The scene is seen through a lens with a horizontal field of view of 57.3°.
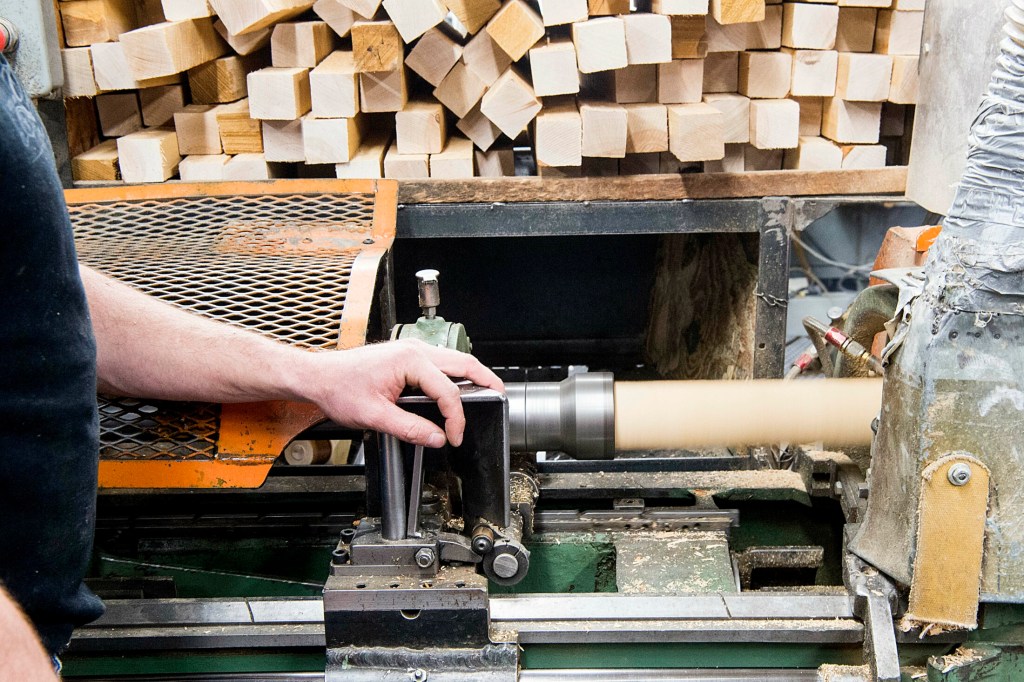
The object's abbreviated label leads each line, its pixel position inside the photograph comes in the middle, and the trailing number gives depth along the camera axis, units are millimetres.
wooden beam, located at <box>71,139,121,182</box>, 2217
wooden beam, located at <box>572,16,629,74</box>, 1973
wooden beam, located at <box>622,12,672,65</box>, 1994
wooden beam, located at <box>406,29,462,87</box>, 2105
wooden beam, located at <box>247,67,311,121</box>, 2084
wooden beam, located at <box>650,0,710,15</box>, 1978
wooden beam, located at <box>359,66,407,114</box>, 2123
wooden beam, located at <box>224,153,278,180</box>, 2203
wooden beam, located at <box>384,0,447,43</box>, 1992
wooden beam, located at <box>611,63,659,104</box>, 2145
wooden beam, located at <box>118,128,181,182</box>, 2186
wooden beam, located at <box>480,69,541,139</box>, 2084
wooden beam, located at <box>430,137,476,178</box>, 2174
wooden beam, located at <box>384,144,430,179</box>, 2166
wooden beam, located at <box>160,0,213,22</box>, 2064
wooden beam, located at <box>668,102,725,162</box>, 2076
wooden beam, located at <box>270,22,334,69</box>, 2111
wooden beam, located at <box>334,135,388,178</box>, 2158
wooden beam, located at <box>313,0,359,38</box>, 2082
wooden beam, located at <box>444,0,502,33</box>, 2043
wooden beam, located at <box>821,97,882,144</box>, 2223
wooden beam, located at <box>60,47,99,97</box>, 2133
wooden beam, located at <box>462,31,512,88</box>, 2109
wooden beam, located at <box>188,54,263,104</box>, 2240
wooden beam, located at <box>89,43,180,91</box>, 2123
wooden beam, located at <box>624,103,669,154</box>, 2119
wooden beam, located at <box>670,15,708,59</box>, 2096
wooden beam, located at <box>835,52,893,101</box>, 2174
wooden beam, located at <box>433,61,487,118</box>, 2143
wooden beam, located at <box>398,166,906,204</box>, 2158
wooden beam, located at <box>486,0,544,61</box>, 2006
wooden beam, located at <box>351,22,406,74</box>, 2043
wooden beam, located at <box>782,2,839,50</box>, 2119
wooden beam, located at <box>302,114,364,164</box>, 2119
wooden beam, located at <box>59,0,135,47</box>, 2104
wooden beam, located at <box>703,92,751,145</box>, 2182
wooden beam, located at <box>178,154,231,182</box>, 2201
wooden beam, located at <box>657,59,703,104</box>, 2133
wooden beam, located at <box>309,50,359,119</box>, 2078
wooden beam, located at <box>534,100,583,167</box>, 2068
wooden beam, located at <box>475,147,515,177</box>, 2246
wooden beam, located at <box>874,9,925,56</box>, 2150
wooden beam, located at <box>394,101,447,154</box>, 2154
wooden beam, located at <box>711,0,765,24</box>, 2018
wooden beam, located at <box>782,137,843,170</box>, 2221
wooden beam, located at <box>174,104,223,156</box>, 2215
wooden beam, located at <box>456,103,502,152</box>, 2211
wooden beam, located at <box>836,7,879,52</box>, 2189
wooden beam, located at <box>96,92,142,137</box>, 2268
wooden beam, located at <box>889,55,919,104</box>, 2178
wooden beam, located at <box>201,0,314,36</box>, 2014
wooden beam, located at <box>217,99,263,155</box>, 2203
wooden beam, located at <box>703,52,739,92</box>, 2236
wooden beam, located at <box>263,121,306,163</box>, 2180
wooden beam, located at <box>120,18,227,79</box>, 2035
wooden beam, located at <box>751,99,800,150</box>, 2154
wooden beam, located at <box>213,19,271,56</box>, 2164
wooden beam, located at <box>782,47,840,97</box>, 2170
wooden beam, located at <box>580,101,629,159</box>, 2068
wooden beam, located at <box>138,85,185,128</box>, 2244
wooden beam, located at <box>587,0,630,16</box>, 2006
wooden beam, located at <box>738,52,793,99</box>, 2184
